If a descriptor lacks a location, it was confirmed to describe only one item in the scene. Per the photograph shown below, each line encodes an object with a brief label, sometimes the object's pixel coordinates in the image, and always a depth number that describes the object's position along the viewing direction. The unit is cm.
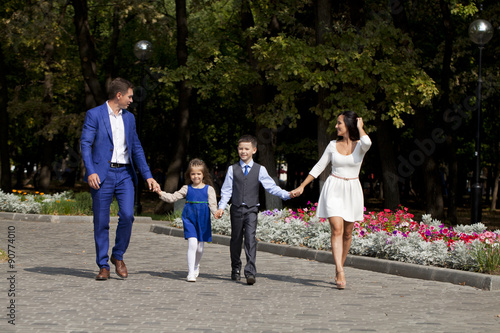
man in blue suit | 880
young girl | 938
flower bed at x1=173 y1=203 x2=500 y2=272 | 990
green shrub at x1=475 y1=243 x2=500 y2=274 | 945
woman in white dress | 887
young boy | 923
